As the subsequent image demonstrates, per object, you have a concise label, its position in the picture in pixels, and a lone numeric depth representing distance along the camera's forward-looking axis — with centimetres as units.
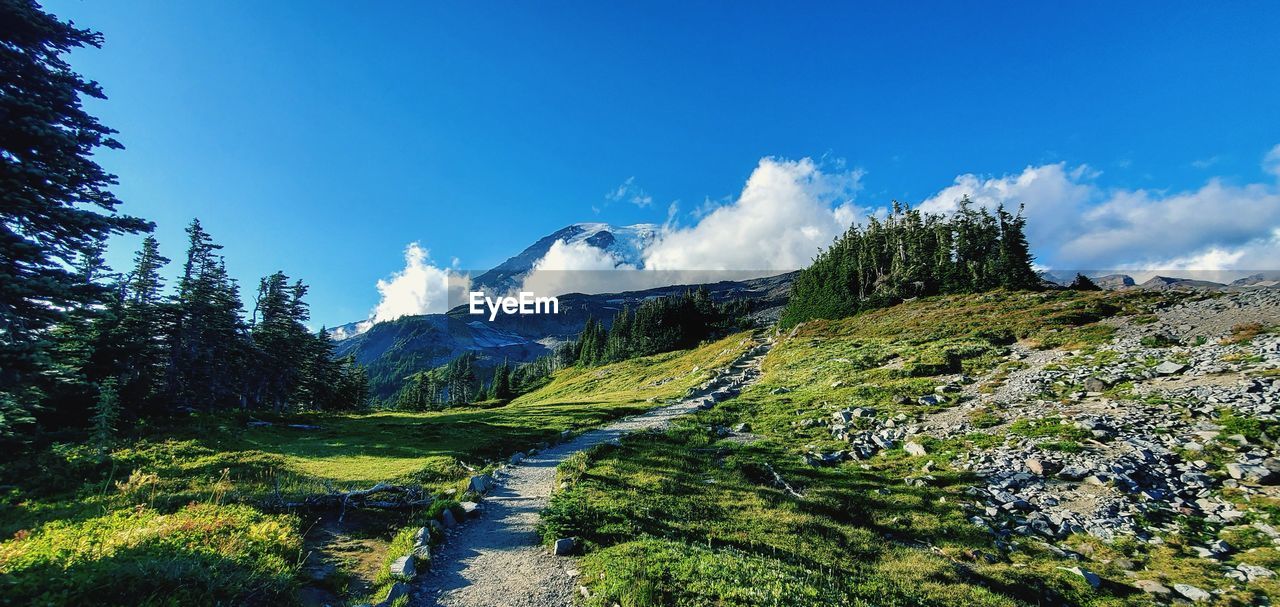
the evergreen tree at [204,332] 3972
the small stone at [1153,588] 929
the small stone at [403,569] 942
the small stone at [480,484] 1586
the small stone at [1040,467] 1491
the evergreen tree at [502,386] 9425
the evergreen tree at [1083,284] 6247
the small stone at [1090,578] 979
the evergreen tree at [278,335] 5244
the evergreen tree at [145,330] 3188
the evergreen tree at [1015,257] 7050
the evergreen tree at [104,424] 1850
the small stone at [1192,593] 901
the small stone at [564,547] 1090
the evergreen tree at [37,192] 1222
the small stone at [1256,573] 940
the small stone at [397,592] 849
